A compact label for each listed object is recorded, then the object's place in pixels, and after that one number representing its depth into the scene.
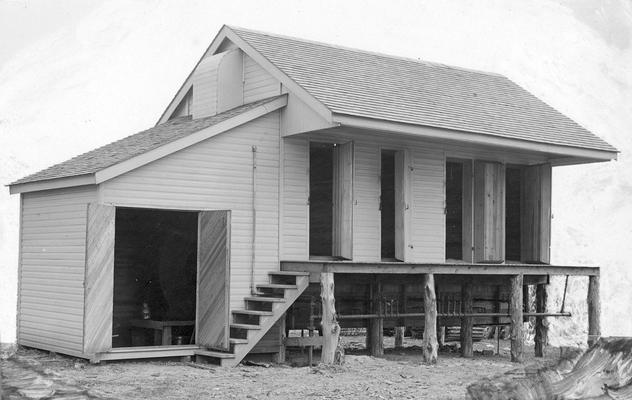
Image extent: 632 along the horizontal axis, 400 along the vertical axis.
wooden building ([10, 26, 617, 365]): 15.59
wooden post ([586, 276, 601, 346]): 19.75
